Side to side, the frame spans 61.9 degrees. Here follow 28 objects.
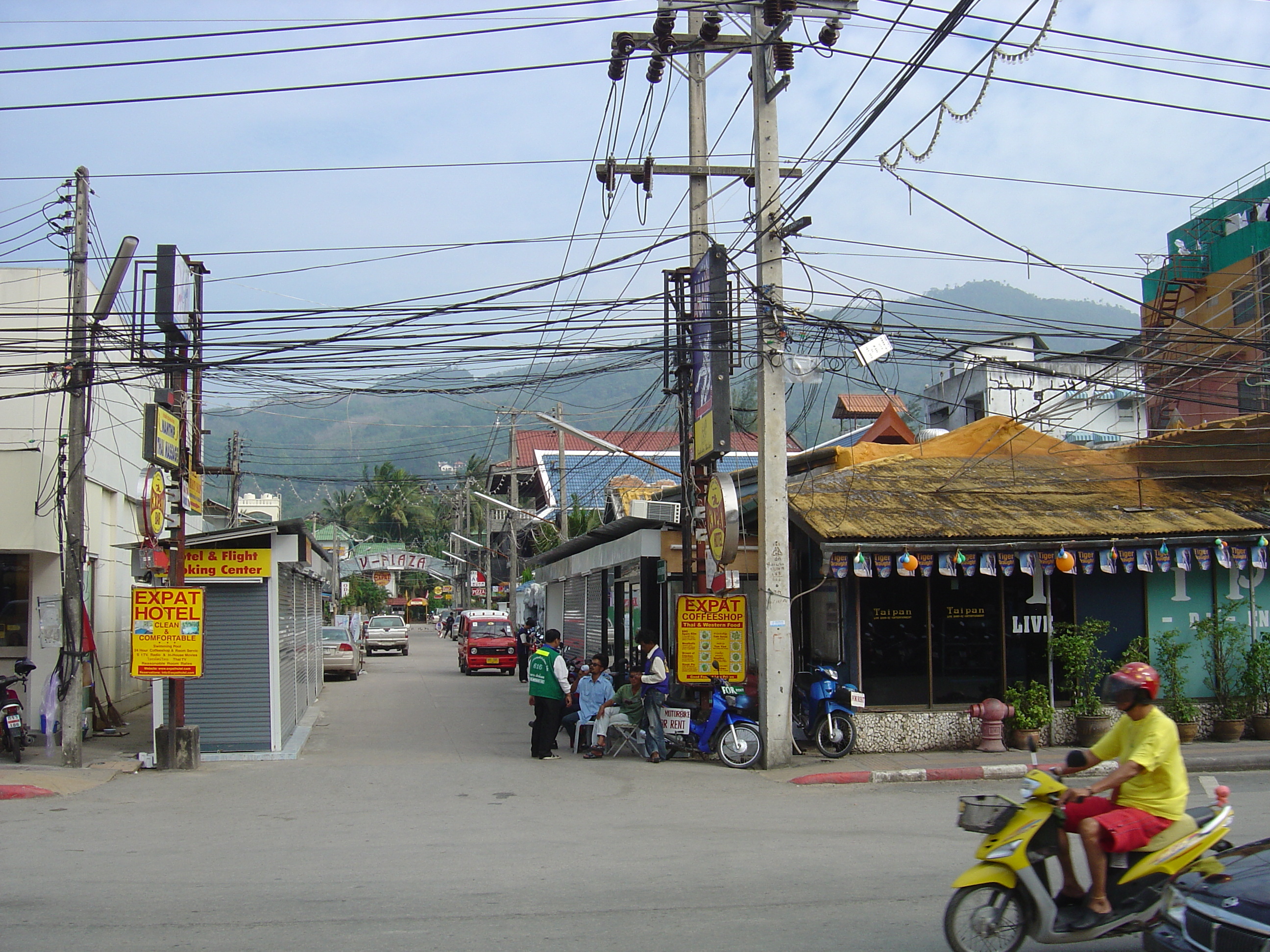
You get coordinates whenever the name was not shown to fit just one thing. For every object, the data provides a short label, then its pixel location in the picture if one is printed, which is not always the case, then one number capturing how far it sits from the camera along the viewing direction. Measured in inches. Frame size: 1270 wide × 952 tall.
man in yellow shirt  229.1
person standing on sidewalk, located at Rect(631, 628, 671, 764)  600.1
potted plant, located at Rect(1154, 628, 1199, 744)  617.0
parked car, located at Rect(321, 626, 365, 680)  1224.8
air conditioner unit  671.8
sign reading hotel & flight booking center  591.8
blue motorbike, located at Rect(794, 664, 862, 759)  574.9
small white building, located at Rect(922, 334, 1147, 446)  1330.0
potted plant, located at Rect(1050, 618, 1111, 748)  604.1
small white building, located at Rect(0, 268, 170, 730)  645.3
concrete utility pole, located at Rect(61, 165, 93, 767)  568.7
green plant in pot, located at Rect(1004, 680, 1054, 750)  597.6
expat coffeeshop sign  600.1
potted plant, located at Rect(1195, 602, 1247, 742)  628.1
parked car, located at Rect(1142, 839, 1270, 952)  194.1
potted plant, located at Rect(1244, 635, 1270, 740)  629.9
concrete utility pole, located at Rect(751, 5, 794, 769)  555.8
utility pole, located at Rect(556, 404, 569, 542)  1236.3
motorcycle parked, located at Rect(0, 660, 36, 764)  578.2
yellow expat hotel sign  554.6
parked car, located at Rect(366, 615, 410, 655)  1929.1
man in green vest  599.8
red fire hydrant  593.6
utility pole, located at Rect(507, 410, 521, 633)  1743.4
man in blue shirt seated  642.2
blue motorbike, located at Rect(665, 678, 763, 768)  565.0
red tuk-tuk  1370.6
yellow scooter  226.2
